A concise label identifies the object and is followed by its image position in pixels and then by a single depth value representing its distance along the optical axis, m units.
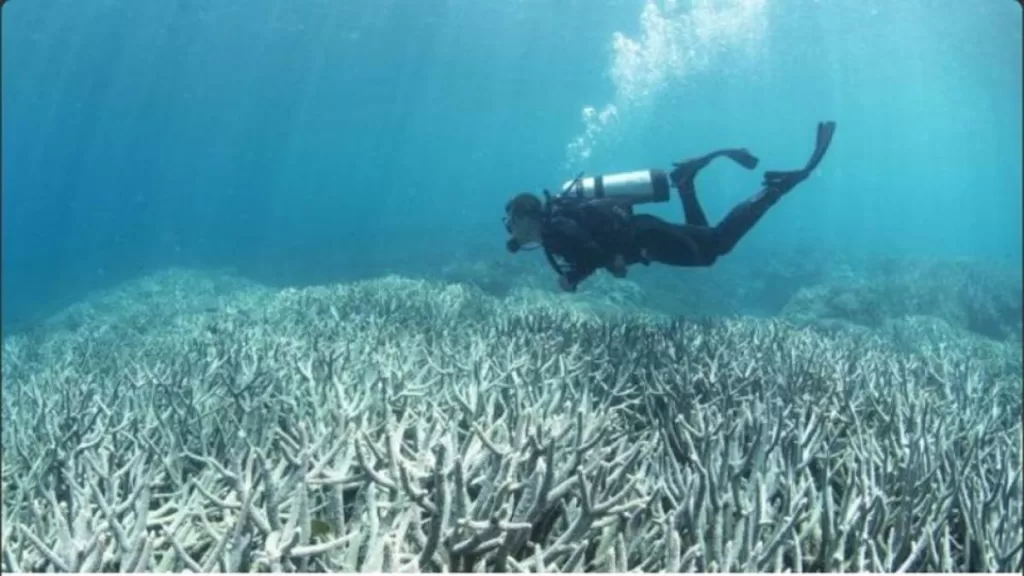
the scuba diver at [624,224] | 7.25
